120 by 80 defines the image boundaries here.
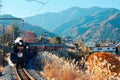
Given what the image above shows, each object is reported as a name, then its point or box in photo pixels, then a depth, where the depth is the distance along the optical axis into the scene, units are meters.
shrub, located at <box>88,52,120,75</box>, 9.70
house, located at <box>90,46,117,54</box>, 124.36
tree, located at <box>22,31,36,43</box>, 94.78
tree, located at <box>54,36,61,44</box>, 97.92
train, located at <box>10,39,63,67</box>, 26.15
